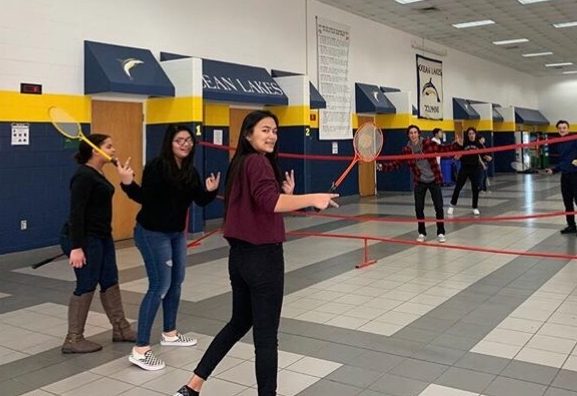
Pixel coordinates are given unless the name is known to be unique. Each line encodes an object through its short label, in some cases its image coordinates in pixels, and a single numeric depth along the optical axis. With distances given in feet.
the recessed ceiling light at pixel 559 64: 87.52
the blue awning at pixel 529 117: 90.07
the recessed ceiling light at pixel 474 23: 56.90
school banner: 63.72
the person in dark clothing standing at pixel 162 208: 13.07
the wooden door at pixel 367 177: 55.57
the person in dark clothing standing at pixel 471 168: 40.20
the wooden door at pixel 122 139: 32.09
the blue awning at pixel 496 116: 82.23
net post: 24.89
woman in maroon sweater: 9.50
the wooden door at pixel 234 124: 41.31
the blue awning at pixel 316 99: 44.68
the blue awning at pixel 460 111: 71.15
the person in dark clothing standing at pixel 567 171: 30.38
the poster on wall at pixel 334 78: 48.24
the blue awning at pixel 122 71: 29.63
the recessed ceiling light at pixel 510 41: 67.41
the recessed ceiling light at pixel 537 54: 77.63
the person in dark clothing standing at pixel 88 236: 13.84
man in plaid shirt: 28.99
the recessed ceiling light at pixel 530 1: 49.11
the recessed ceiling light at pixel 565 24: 58.59
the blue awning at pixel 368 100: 52.31
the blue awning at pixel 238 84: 35.88
